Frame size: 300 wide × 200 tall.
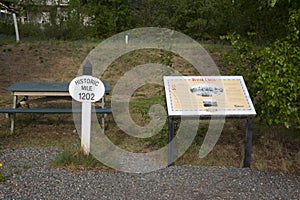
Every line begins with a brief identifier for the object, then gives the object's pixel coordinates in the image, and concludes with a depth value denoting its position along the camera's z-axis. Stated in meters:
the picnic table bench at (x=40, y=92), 5.48
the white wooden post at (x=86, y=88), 4.45
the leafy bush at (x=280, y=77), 4.06
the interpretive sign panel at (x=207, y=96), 4.46
